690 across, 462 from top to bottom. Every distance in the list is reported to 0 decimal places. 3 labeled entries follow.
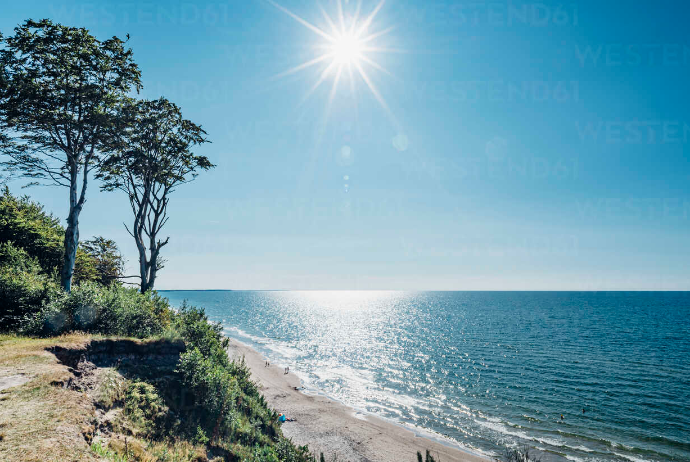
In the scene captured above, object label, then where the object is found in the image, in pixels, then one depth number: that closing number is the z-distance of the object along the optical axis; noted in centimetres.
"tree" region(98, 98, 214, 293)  2173
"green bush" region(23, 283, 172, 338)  1362
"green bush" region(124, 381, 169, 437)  1149
